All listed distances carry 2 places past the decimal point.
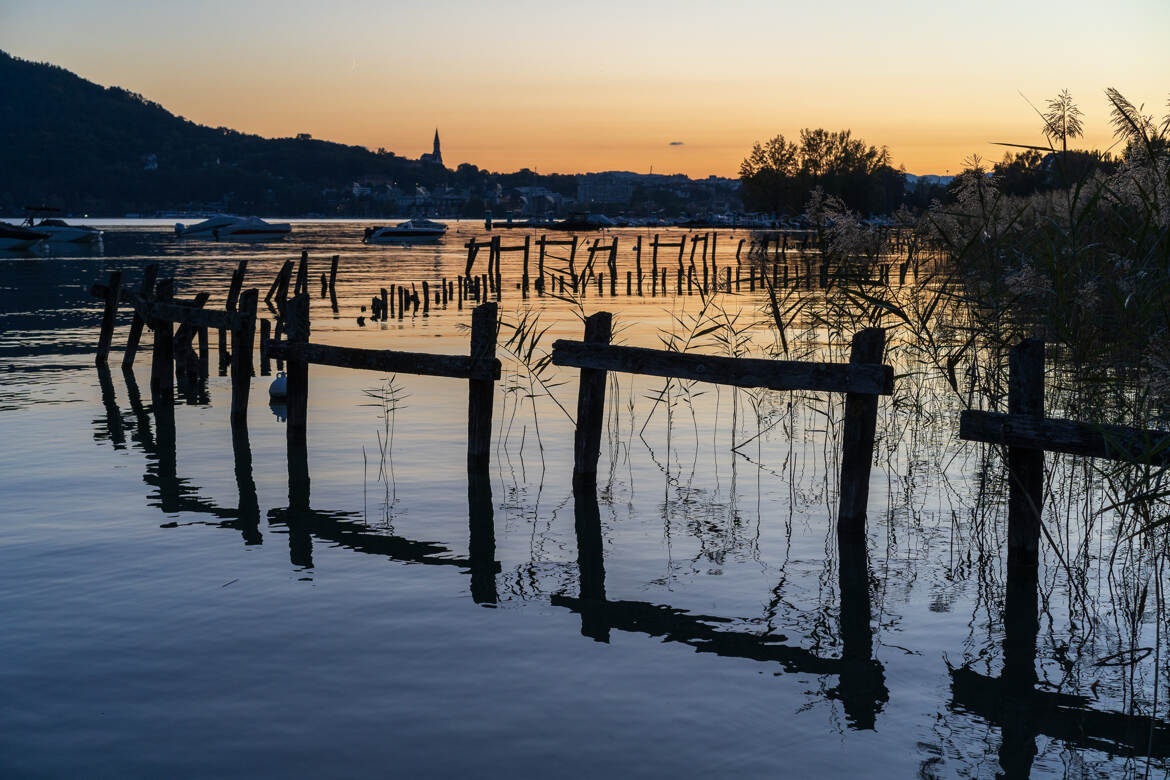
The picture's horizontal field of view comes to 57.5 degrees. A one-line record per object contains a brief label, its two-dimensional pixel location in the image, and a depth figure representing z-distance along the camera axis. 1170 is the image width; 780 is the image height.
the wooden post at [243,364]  14.99
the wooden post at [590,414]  10.83
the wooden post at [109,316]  20.28
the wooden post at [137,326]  19.84
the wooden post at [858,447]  9.07
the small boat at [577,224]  155.62
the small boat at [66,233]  84.00
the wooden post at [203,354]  20.69
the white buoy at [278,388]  17.31
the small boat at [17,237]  74.12
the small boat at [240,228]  123.12
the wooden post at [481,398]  11.39
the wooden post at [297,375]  12.99
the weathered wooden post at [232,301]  21.38
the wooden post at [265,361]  20.22
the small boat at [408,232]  119.06
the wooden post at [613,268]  53.67
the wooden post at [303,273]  31.59
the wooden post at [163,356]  17.03
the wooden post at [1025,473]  7.79
